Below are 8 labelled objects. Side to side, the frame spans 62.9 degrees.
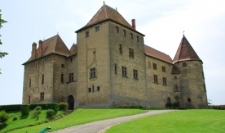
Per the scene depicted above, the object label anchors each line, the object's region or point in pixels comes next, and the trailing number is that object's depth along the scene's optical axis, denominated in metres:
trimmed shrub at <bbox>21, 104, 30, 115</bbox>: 26.25
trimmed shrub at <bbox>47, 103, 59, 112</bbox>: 25.70
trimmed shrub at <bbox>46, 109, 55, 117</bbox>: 24.31
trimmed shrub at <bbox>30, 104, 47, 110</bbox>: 27.21
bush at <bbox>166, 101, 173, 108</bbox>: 36.42
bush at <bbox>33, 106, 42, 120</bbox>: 24.49
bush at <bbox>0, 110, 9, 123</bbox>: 24.35
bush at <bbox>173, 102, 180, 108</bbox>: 37.21
